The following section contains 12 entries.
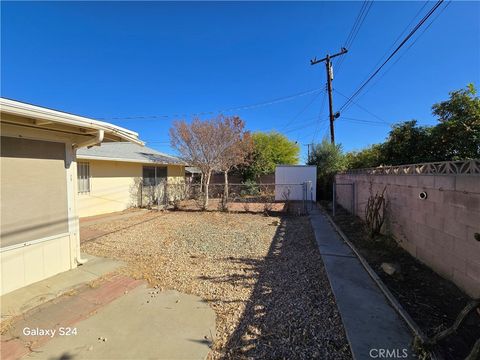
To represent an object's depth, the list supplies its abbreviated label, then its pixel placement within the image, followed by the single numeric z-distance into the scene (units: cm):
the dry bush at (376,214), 554
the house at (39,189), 306
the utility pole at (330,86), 1382
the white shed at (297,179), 1362
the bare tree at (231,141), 1292
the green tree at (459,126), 568
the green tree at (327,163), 1430
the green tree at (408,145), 682
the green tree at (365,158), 870
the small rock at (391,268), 355
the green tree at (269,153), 1808
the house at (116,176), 891
